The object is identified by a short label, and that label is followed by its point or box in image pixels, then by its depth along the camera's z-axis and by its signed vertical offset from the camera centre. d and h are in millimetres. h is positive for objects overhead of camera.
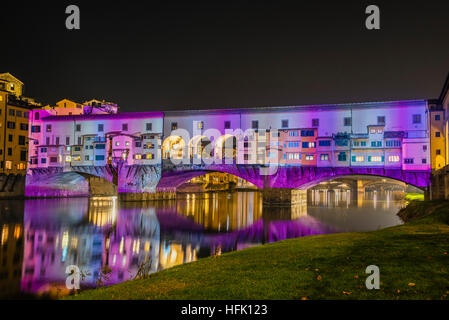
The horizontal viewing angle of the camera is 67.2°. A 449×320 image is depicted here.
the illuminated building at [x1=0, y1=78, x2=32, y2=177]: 63219 +8232
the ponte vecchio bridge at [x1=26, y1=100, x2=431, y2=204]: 50625 +5347
